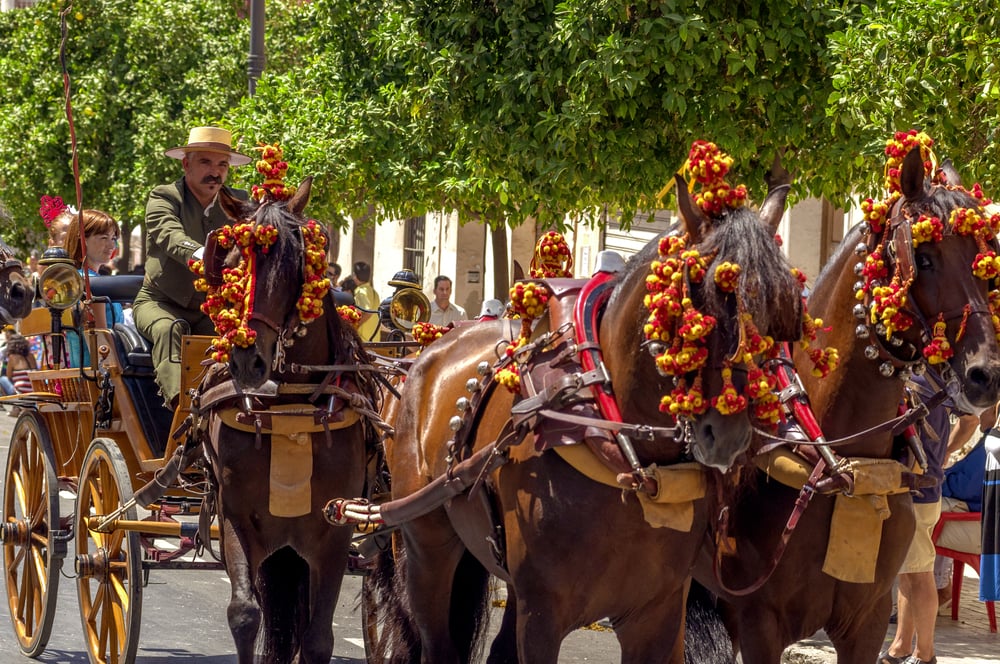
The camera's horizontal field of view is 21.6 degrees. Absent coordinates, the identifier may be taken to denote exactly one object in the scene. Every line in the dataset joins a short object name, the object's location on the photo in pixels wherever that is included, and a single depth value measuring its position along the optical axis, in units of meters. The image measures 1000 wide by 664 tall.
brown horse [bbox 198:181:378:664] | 10.21
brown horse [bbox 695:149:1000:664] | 8.38
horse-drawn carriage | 10.50
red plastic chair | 14.97
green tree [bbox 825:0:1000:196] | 13.74
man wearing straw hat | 12.18
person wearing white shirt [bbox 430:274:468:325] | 27.70
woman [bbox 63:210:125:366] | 14.67
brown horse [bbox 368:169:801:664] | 7.32
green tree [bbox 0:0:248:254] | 42.73
